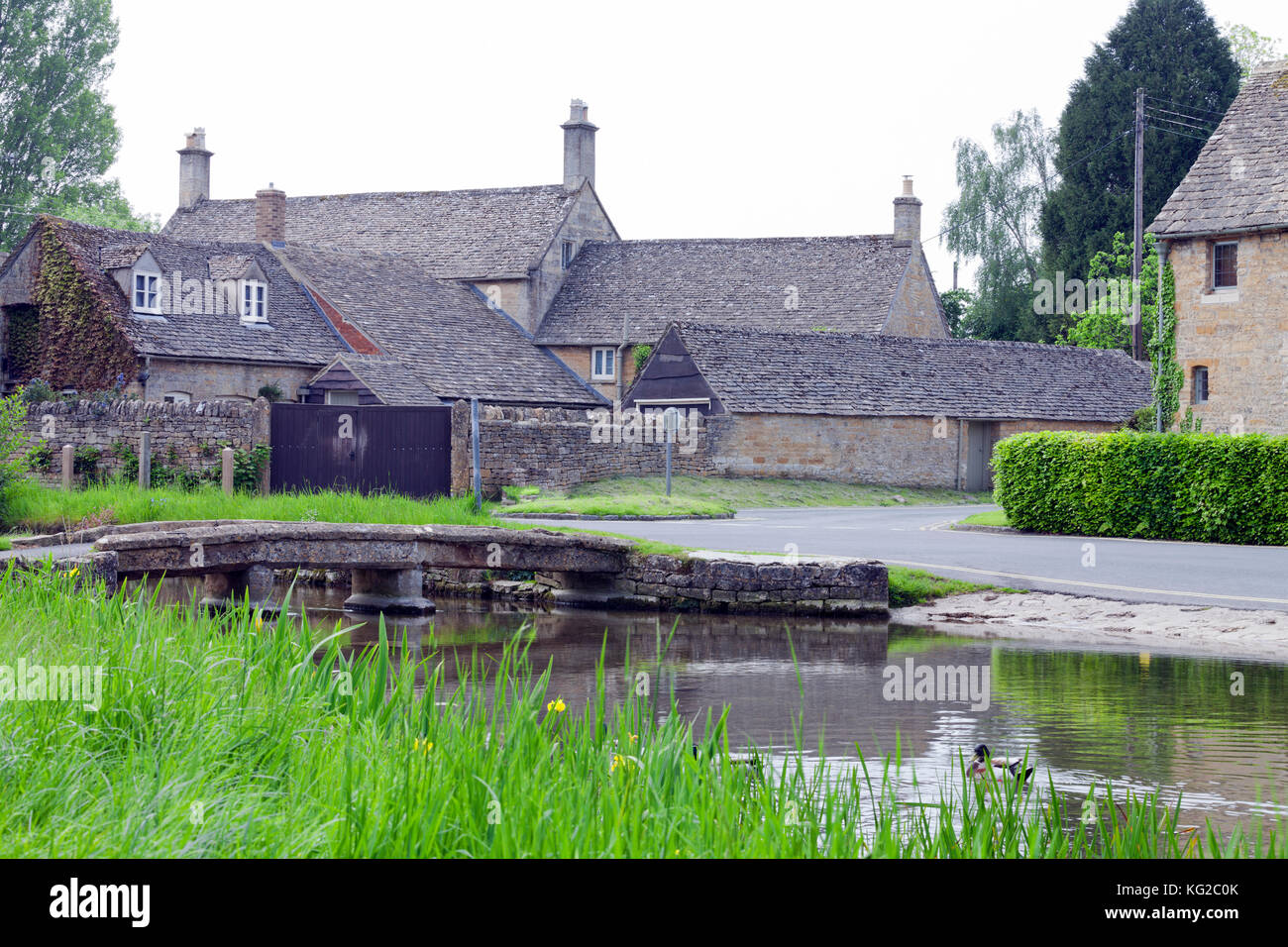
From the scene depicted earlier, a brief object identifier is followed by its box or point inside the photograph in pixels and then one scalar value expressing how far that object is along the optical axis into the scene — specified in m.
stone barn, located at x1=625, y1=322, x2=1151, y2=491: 40.38
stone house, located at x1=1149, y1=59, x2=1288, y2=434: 30.67
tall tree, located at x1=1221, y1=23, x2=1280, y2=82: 62.91
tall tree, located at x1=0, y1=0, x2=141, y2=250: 56.47
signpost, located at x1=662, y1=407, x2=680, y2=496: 37.65
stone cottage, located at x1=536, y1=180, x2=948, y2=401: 50.34
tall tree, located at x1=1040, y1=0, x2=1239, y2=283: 58.84
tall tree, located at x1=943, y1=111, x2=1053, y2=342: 65.88
